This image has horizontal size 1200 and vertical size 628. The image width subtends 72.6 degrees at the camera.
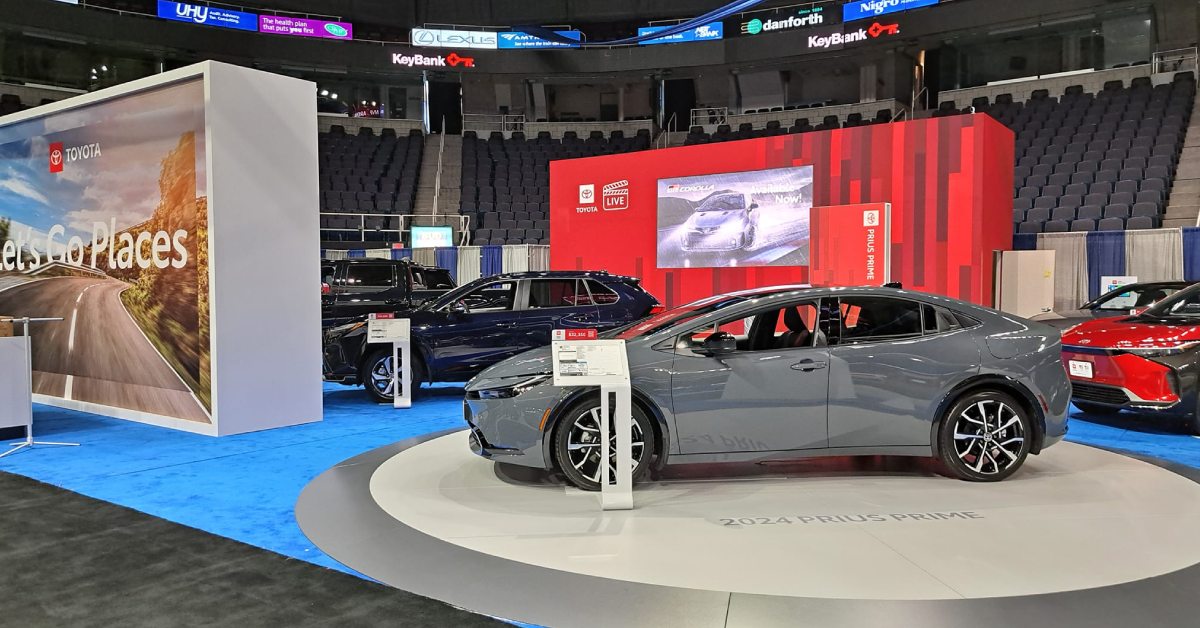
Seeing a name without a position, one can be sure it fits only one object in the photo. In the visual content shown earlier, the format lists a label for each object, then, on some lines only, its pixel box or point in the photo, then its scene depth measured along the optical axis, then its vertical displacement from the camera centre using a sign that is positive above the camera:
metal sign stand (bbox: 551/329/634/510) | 4.51 -0.54
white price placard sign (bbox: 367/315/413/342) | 8.75 -0.46
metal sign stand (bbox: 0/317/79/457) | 6.80 -1.28
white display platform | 3.56 -1.29
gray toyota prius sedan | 4.96 -0.67
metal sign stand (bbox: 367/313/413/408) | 8.75 -0.67
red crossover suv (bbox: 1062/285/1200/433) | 7.13 -0.72
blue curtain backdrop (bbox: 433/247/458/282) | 21.38 +0.67
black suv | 11.84 -0.03
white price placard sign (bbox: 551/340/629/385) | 4.51 -0.45
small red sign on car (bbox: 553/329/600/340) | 4.68 -0.29
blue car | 9.18 -0.43
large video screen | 12.96 +1.06
